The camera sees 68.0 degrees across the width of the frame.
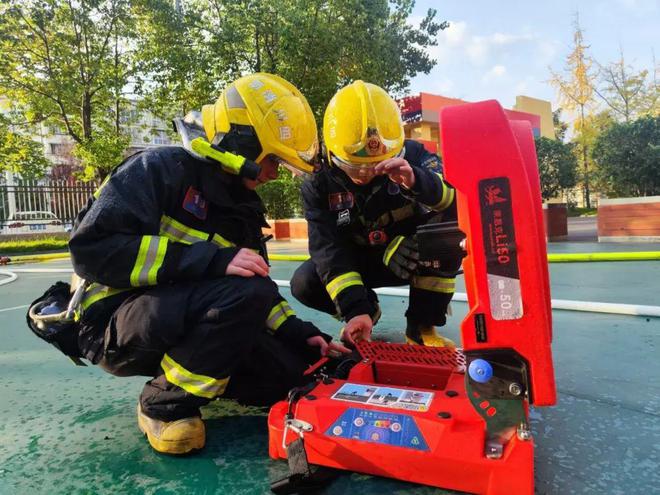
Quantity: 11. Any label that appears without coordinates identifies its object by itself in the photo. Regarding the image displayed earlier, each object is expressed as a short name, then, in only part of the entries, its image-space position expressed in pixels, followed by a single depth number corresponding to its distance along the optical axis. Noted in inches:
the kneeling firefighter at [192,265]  54.8
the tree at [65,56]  566.9
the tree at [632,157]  513.3
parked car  679.7
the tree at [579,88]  982.4
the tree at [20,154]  626.8
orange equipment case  38.8
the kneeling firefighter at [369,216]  80.7
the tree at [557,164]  871.9
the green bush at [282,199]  606.7
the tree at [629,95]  946.1
